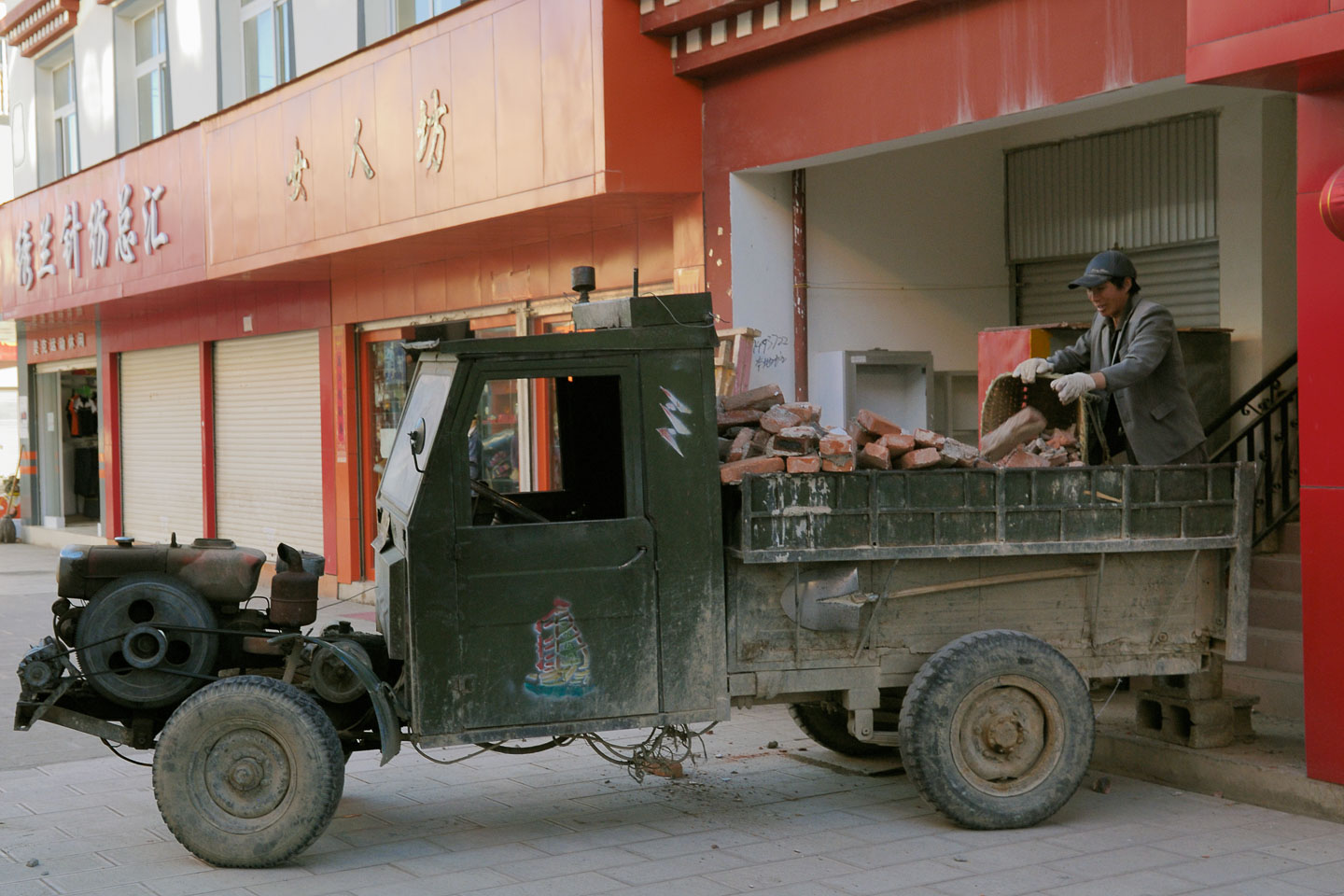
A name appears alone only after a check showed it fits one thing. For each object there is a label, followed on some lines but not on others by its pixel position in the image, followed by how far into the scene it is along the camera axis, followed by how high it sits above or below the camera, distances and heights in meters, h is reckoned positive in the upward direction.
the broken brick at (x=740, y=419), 6.09 +0.04
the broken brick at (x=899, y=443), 5.84 -0.08
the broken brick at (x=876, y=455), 5.78 -0.13
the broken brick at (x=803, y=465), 5.63 -0.16
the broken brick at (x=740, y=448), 5.78 -0.09
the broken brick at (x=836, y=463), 5.69 -0.16
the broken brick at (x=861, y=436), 5.98 -0.05
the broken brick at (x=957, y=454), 5.84 -0.13
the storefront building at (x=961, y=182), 7.61 +1.71
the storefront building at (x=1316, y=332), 5.80 +0.36
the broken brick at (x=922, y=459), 5.75 -0.15
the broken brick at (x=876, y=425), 5.95 +0.00
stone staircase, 7.30 -1.23
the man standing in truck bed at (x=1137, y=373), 6.30 +0.22
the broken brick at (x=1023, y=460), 6.48 -0.18
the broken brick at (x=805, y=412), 6.14 +0.06
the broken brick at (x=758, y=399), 6.31 +0.13
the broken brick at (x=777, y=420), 5.95 +0.03
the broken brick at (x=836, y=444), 5.66 -0.08
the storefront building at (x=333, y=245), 9.37 +1.72
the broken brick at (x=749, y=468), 5.62 -0.17
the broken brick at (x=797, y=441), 5.76 -0.06
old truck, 5.32 -0.76
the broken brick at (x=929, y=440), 5.94 -0.07
